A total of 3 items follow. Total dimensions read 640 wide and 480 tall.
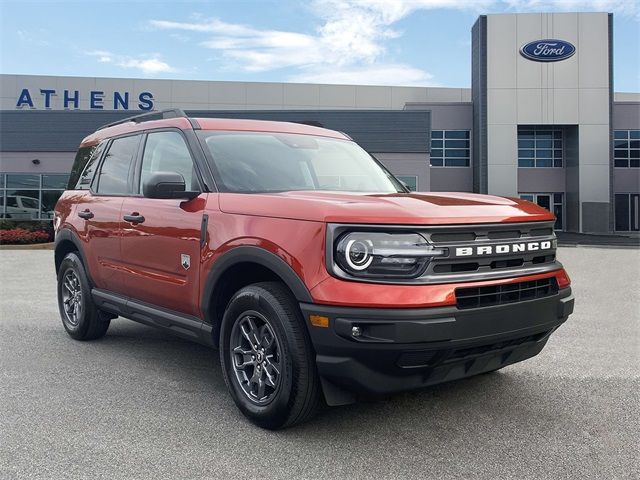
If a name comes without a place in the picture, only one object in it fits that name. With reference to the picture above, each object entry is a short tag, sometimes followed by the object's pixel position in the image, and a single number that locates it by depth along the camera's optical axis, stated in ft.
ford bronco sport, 9.78
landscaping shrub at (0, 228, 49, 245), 68.49
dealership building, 93.40
